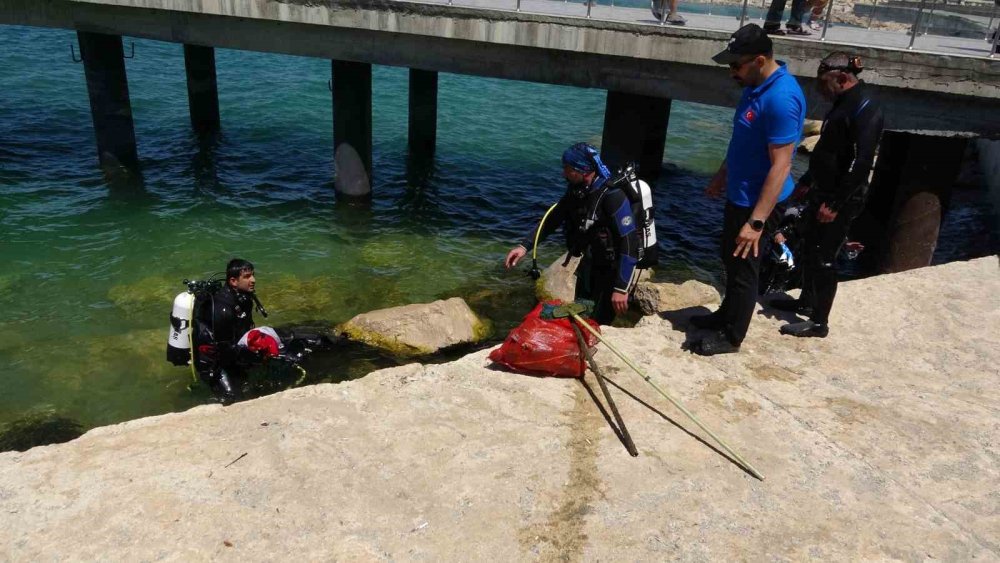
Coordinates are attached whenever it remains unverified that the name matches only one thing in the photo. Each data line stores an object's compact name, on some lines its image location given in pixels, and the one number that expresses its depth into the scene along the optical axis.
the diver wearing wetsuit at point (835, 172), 5.57
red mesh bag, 5.19
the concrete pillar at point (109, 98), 14.60
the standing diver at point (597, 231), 5.44
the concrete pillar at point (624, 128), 12.41
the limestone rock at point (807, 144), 19.58
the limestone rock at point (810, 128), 21.39
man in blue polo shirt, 4.70
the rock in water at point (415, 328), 8.90
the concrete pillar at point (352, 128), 13.62
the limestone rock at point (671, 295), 8.55
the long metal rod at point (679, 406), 4.28
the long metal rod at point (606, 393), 4.44
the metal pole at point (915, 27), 9.79
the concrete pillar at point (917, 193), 10.03
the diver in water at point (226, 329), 6.88
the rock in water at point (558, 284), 10.50
